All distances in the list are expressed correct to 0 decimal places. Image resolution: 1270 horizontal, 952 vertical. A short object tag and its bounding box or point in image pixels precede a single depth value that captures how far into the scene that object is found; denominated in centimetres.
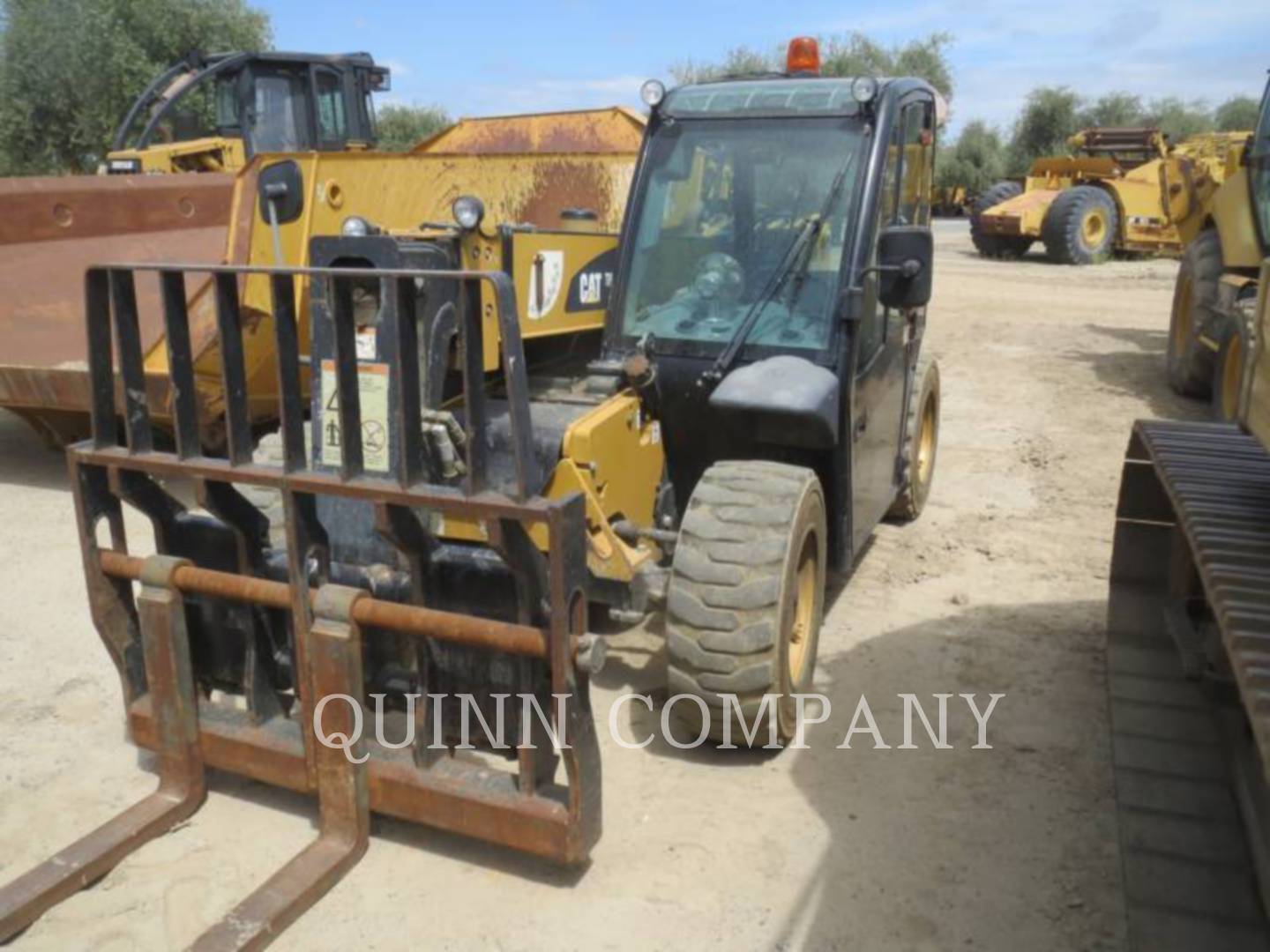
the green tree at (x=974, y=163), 4197
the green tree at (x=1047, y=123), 4381
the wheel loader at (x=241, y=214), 570
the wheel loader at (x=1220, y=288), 818
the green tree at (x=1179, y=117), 4828
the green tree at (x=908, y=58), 4525
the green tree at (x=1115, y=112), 4469
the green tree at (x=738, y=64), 3936
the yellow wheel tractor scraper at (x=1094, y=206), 2059
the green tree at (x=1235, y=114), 4931
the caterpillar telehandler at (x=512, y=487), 288
